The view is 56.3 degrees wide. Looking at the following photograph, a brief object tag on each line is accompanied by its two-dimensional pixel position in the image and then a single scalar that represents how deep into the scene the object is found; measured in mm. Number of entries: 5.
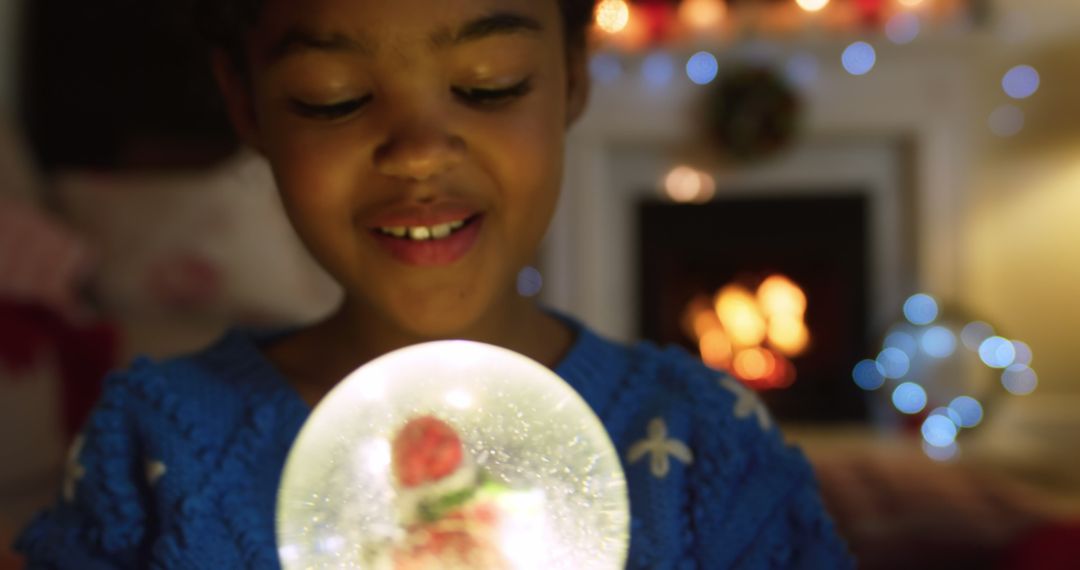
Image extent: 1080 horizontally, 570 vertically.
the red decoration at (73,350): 1686
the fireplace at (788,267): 3201
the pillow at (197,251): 2037
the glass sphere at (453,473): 349
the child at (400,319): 527
